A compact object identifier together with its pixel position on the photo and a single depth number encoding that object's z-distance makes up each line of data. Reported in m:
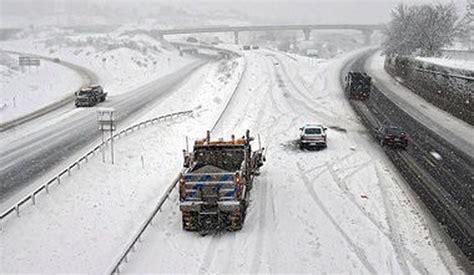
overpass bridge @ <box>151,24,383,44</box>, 156.25
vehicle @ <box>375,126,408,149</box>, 32.72
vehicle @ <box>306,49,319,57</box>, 128.65
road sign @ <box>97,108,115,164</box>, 26.53
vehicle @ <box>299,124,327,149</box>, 31.98
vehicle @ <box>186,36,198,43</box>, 151.10
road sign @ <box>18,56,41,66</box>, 64.75
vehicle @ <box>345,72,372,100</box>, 52.84
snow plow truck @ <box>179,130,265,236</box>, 18.78
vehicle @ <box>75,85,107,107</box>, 49.38
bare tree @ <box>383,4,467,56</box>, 77.62
